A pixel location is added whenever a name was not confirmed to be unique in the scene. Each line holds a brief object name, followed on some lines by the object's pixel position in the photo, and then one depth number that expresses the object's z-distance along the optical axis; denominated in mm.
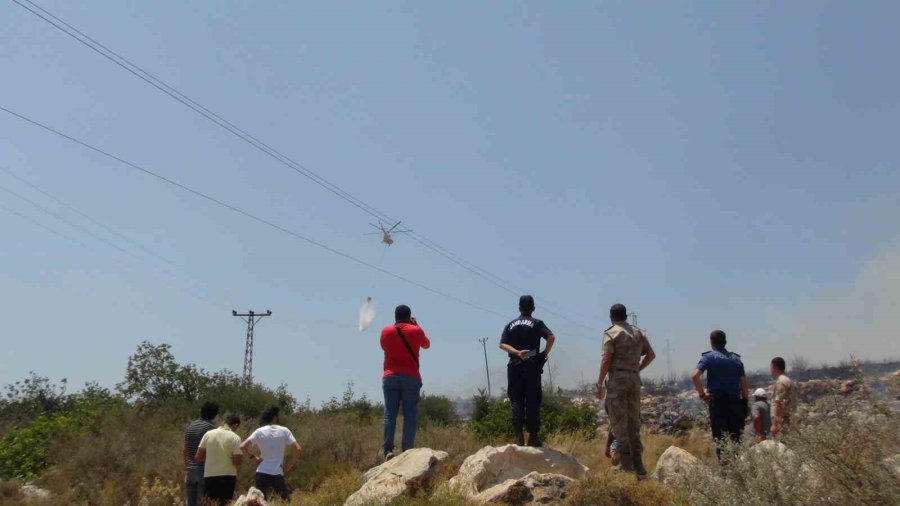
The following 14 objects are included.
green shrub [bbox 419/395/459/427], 24647
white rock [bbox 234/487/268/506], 9588
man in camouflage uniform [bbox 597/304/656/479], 9812
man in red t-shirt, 11422
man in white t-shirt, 10797
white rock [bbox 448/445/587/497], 9688
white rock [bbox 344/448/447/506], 9539
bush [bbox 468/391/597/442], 15695
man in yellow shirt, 10961
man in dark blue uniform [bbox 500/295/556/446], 10367
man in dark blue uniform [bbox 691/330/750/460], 10625
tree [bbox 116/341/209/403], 22812
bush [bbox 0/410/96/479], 17531
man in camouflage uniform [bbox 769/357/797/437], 11297
